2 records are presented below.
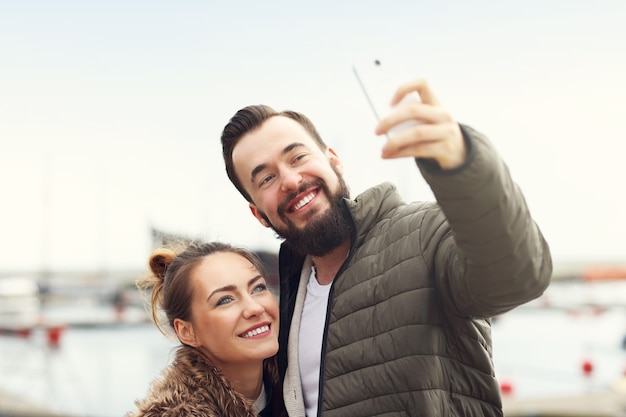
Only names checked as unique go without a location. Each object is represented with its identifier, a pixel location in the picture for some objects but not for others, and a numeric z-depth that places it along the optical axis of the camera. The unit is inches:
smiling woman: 87.4
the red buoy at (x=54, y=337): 705.6
